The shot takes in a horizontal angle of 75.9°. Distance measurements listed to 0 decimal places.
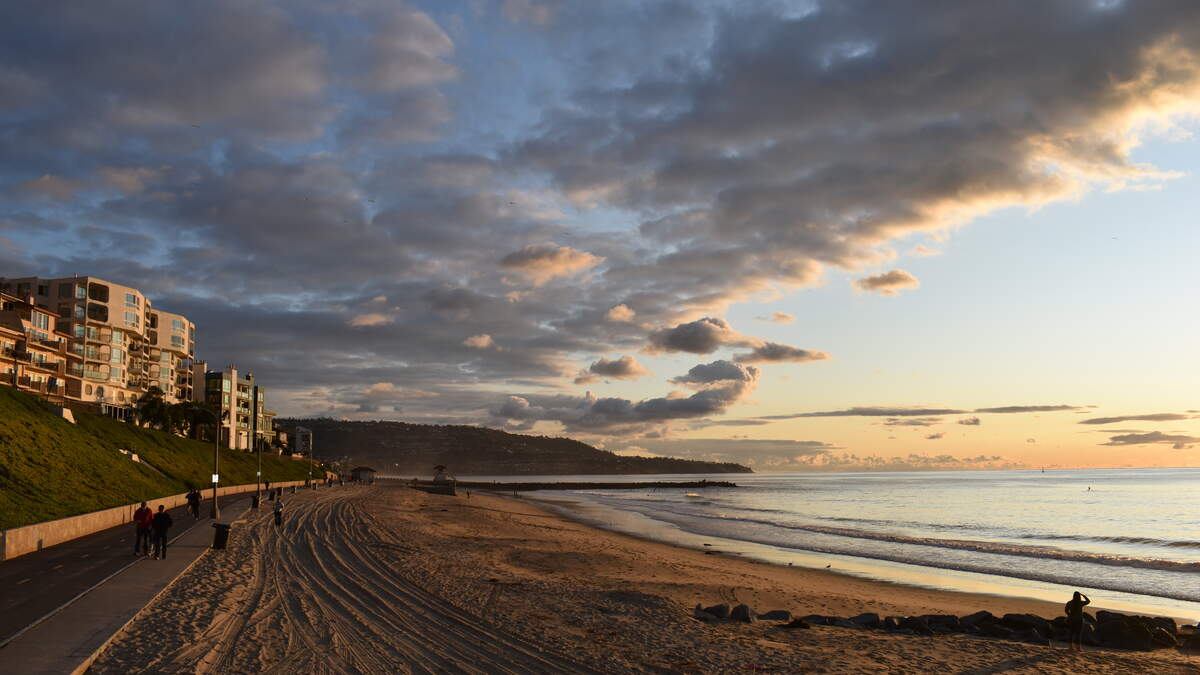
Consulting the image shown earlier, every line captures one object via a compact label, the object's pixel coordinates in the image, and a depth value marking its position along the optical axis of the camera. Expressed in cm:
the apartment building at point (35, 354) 7975
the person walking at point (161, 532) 2774
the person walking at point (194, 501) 4400
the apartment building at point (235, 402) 14162
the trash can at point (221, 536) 3228
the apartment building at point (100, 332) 9662
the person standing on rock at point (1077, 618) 2067
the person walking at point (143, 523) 2858
